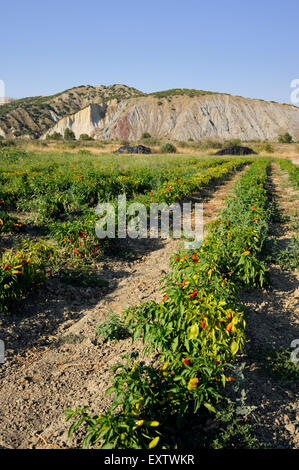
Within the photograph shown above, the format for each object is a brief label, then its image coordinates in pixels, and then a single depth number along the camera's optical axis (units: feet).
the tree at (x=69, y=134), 201.96
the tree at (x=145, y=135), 192.87
